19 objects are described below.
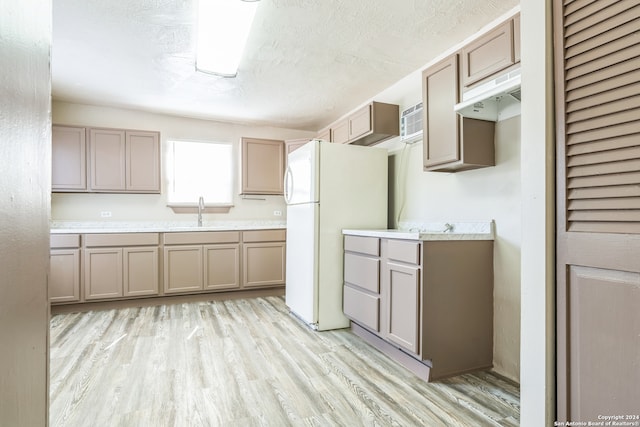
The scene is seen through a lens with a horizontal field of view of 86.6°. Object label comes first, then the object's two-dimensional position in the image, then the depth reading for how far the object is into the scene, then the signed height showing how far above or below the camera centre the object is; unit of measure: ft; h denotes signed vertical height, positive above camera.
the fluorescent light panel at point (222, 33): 6.91 +4.19
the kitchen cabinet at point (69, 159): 12.59 +2.00
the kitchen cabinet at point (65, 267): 11.73 -1.92
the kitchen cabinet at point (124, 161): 13.12 +2.06
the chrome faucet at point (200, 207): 14.85 +0.22
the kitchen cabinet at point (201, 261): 13.17 -1.94
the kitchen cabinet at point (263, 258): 14.28 -1.94
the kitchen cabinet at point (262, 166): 15.26 +2.13
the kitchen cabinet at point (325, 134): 13.89 +3.31
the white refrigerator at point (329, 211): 10.10 +0.05
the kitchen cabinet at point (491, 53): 6.16 +3.12
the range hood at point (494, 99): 5.94 +2.24
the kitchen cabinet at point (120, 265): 12.12 -1.93
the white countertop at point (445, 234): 7.14 -0.46
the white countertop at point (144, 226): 12.46 -0.59
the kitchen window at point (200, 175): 15.03 +1.72
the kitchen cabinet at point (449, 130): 7.34 +1.85
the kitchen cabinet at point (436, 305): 7.01 -2.01
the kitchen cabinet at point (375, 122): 10.88 +2.97
